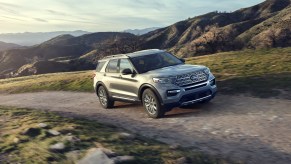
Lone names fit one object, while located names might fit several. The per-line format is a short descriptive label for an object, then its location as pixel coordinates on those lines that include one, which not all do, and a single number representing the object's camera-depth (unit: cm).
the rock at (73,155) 775
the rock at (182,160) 745
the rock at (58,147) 836
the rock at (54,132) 975
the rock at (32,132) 995
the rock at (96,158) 748
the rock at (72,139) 895
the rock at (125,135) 946
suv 1195
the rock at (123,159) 738
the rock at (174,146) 854
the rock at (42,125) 1066
